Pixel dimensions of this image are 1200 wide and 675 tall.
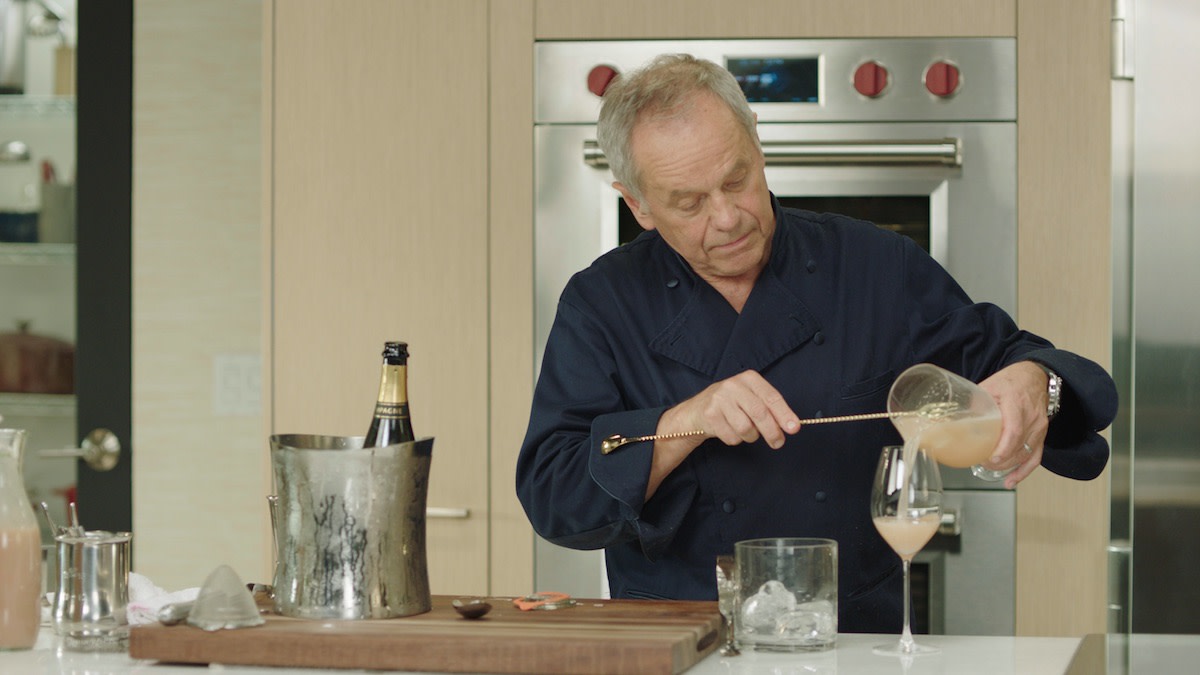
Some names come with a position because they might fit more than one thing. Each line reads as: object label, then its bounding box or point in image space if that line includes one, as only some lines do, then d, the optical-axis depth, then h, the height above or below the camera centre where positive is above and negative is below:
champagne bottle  3.15 -0.07
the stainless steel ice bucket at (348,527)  3.08 -0.18
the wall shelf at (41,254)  4.80 +0.15
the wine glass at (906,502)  3.08 -0.16
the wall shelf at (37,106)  4.80 +0.47
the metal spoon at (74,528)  3.16 -0.20
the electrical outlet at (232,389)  4.87 -0.14
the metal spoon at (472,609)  3.10 -0.26
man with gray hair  3.40 -0.03
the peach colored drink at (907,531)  3.08 -0.18
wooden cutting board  2.97 -0.27
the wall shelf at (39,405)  4.79 -0.17
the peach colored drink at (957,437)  3.11 -0.10
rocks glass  3.04 -0.24
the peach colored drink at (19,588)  3.10 -0.25
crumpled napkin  3.15 -0.27
